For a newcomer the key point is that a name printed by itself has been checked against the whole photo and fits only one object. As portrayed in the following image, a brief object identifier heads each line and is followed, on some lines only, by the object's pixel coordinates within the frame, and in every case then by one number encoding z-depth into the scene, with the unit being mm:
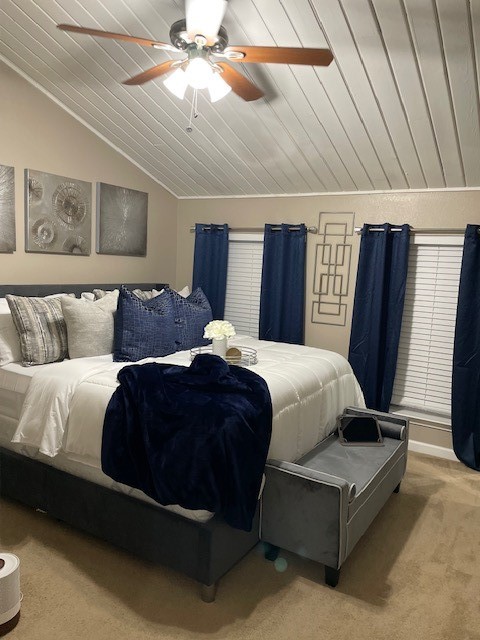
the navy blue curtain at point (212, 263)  4891
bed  2221
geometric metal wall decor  4285
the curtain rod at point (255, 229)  4402
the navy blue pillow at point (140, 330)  3172
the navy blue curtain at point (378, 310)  3986
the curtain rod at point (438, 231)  3834
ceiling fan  2131
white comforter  2482
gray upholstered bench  2252
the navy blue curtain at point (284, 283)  4461
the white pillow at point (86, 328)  3113
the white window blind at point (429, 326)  3998
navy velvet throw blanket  2135
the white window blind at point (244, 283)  4906
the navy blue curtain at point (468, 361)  3676
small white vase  3160
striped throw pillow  2990
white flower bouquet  3137
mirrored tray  3094
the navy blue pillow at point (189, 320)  3674
